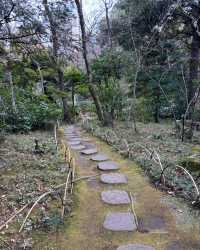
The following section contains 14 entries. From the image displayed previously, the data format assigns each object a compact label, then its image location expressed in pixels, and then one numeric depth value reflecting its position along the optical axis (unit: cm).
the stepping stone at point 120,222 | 222
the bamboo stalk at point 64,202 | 235
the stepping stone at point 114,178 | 320
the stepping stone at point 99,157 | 408
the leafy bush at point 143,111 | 881
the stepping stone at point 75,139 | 564
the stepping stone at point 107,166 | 364
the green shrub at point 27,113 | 608
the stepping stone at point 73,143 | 516
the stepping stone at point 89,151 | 444
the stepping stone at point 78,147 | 484
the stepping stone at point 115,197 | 269
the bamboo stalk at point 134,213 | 232
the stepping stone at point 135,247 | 196
